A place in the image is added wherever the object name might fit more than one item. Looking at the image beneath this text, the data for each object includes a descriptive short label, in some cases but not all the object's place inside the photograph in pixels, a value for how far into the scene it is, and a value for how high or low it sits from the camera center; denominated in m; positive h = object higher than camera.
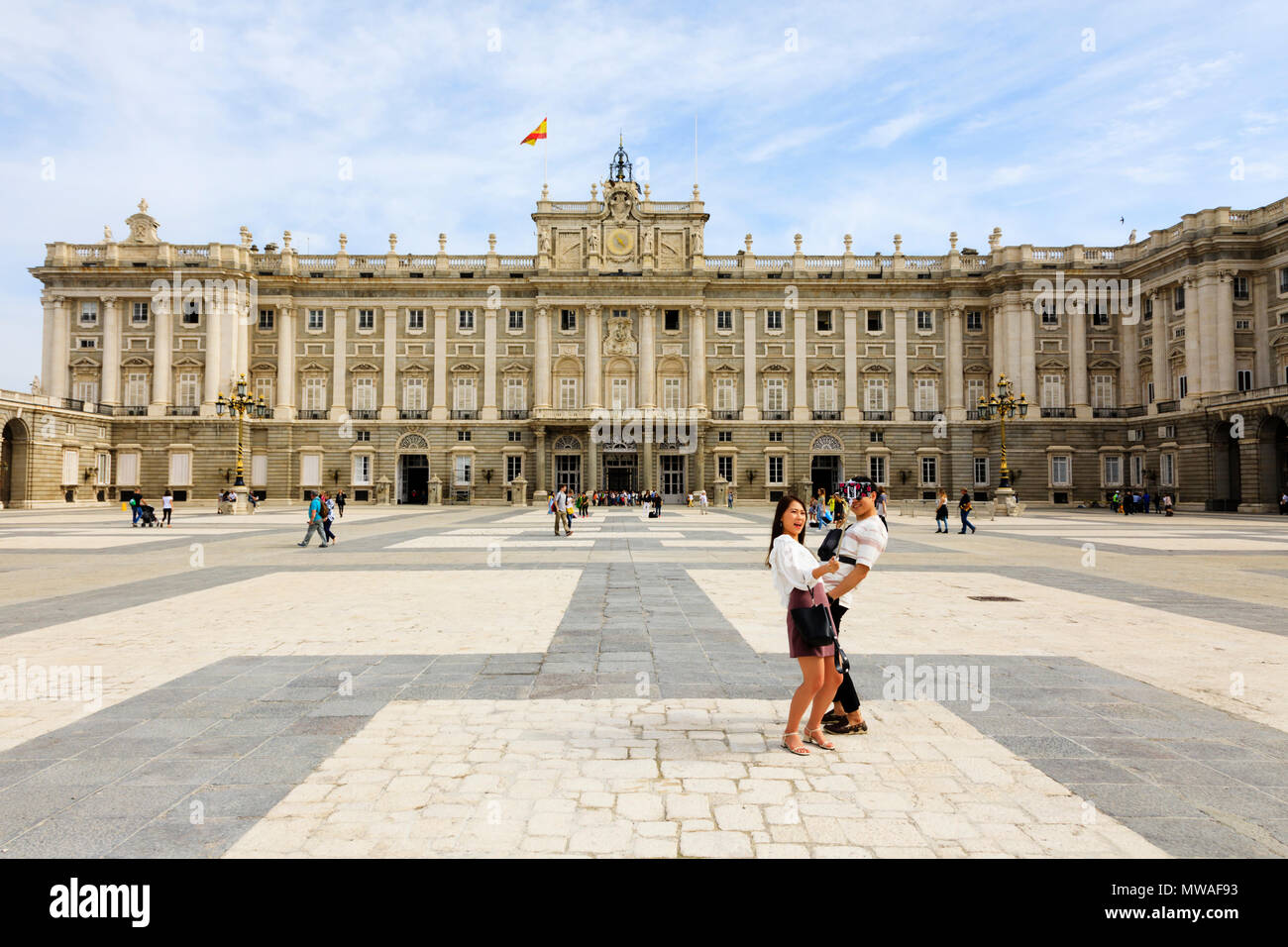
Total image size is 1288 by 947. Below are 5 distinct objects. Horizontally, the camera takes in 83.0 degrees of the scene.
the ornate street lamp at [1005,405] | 36.69 +4.23
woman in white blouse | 4.27 -0.66
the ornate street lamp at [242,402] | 36.62 +4.47
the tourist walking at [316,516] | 17.48 -0.66
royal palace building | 48.59 +8.56
